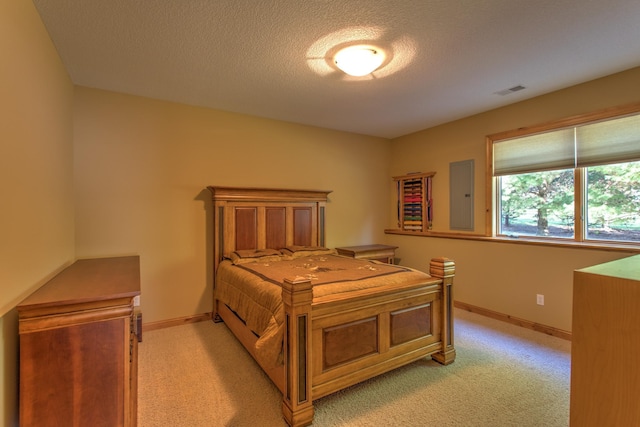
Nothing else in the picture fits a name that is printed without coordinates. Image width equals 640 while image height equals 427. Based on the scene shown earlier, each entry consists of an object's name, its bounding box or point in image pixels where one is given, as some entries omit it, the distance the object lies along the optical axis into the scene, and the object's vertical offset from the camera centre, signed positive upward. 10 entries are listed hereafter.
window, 2.72 +0.35
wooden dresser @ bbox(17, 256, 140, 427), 1.38 -0.69
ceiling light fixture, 2.25 +1.18
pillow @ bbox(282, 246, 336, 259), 3.65 -0.47
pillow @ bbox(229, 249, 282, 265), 3.28 -0.48
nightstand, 4.19 -0.55
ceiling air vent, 3.00 +1.26
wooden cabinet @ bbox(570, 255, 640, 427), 0.81 -0.39
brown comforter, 1.97 -0.55
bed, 1.82 -0.72
